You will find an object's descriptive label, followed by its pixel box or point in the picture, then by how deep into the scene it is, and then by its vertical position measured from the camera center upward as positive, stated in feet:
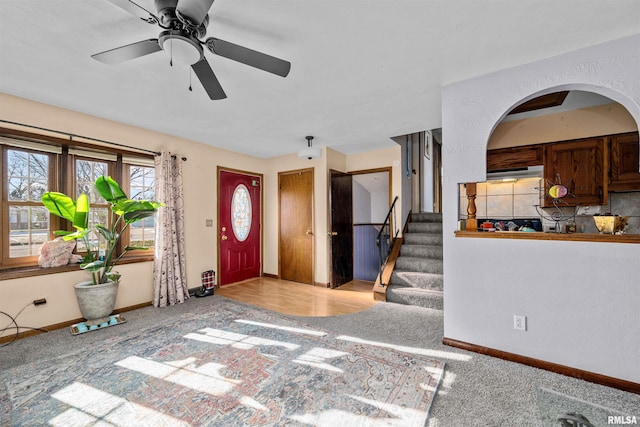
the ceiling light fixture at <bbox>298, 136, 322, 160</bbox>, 12.48 +2.97
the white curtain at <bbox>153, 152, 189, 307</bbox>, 12.34 -0.90
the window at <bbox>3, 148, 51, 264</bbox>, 9.39 +0.63
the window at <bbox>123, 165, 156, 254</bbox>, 12.47 +1.21
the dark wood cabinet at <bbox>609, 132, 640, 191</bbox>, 9.29 +1.74
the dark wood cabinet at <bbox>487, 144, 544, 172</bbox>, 10.71 +2.34
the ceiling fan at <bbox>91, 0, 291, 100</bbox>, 4.60 +3.48
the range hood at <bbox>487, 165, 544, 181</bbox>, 11.83 +1.88
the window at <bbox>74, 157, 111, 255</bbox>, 10.97 +1.26
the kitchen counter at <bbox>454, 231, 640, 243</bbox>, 6.21 -0.62
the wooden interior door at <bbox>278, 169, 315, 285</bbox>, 16.51 -0.67
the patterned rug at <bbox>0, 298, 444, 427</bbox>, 5.44 -4.05
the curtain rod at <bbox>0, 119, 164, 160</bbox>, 9.23 +3.28
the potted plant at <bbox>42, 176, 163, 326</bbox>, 9.46 -0.58
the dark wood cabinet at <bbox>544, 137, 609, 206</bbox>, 9.84 +1.66
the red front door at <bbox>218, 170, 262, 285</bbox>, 15.97 -0.56
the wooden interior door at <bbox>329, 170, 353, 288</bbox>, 15.96 -0.79
